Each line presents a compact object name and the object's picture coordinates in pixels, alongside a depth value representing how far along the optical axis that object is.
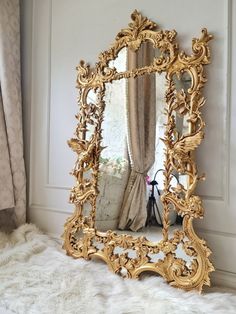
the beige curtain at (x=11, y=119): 1.92
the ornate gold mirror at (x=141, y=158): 1.29
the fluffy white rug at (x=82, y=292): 1.08
